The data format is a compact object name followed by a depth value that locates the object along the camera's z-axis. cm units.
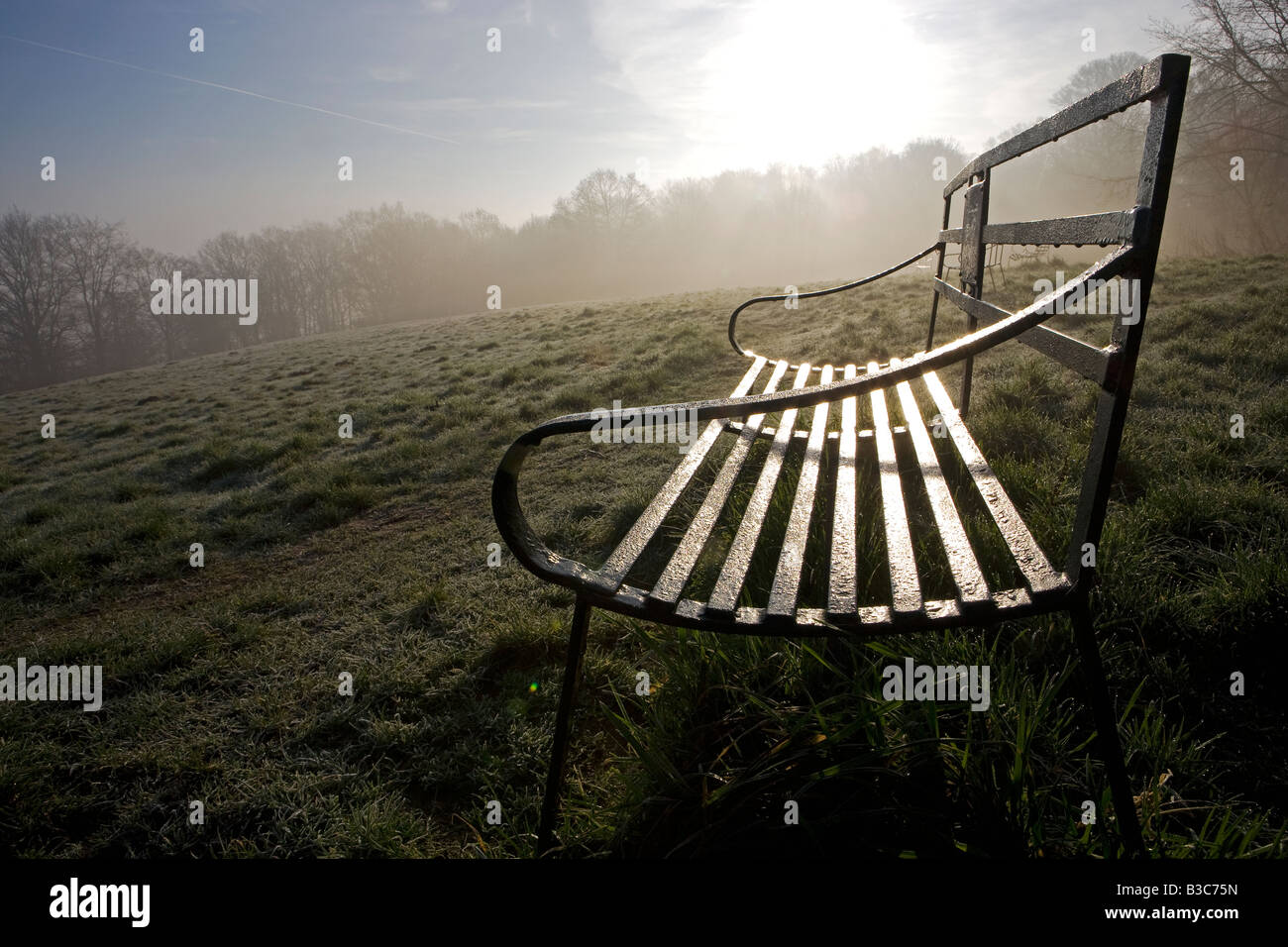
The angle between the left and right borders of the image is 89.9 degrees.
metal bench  107
